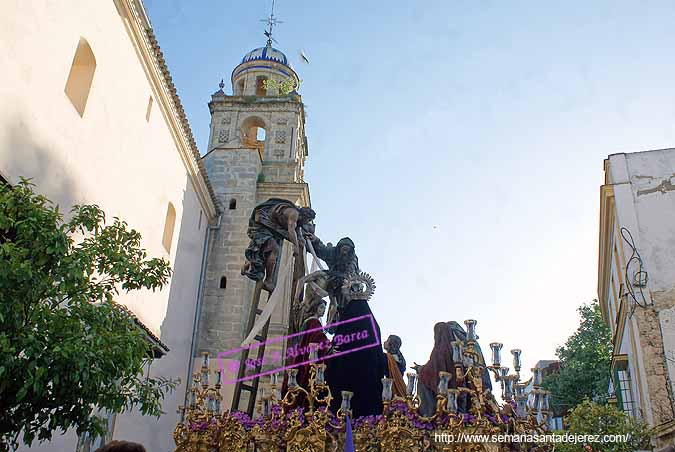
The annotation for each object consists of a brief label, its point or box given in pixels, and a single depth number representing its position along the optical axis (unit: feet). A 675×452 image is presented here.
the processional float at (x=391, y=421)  20.56
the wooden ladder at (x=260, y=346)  27.30
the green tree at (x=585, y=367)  82.53
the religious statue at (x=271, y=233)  30.37
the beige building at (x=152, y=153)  32.24
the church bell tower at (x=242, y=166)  62.80
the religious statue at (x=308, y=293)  29.17
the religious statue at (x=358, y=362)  24.29
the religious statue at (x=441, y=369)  23.75
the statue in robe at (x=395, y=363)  26.32
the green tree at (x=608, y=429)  36.58
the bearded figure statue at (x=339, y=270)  29.58
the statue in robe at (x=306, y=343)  25.09
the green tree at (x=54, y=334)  18.07
